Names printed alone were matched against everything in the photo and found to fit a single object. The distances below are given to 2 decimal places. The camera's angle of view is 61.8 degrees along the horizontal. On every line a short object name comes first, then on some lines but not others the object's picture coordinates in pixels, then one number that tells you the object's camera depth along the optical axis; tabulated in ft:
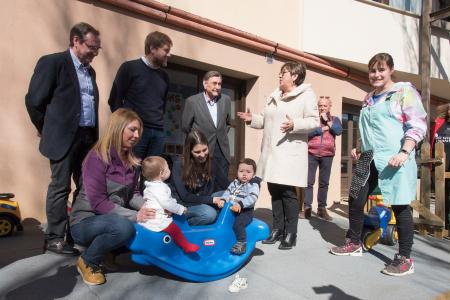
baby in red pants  8.30
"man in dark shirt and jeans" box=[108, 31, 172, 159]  11.50
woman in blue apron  9.84
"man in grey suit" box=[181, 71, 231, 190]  12.50
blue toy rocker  8.05
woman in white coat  11.59
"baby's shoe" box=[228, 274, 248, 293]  8.37
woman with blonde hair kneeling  7.83
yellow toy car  11.76
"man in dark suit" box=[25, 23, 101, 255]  9.40
